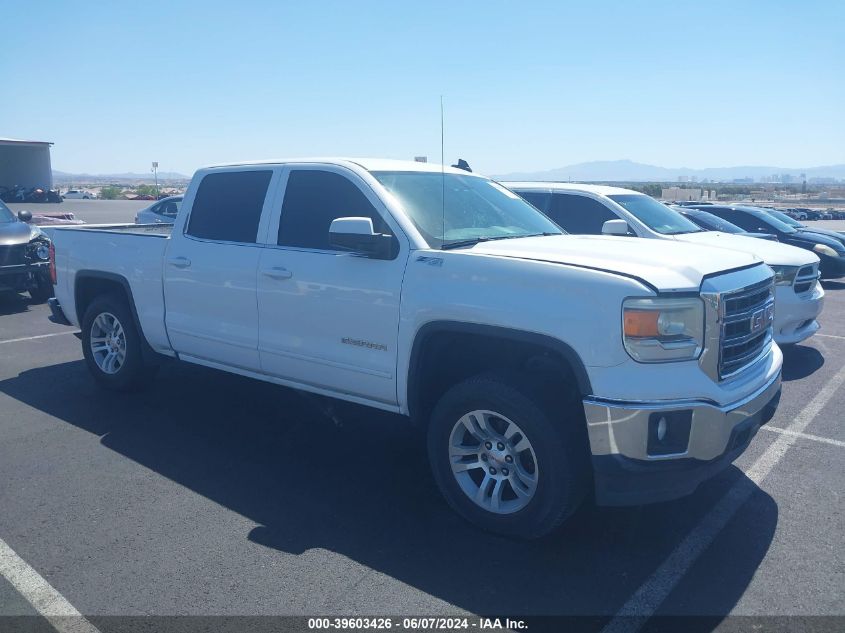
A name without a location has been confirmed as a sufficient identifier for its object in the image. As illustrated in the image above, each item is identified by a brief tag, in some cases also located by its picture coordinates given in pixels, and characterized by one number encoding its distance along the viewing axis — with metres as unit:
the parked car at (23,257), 10.75
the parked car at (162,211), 18.05
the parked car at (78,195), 64.54
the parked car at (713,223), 12.02
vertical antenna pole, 4.98
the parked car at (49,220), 18.73
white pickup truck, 3.62
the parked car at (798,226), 15.07
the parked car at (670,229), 7.87
